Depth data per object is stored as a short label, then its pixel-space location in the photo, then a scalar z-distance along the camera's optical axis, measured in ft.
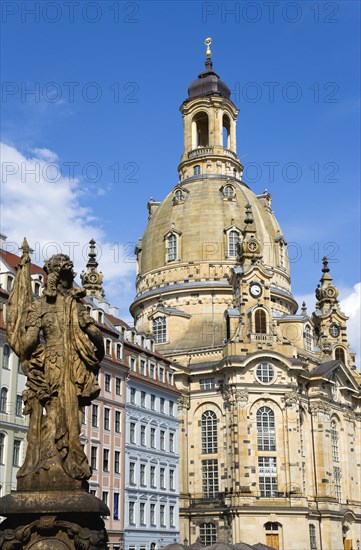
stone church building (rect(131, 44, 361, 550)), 236.84
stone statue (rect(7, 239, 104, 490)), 36.32
